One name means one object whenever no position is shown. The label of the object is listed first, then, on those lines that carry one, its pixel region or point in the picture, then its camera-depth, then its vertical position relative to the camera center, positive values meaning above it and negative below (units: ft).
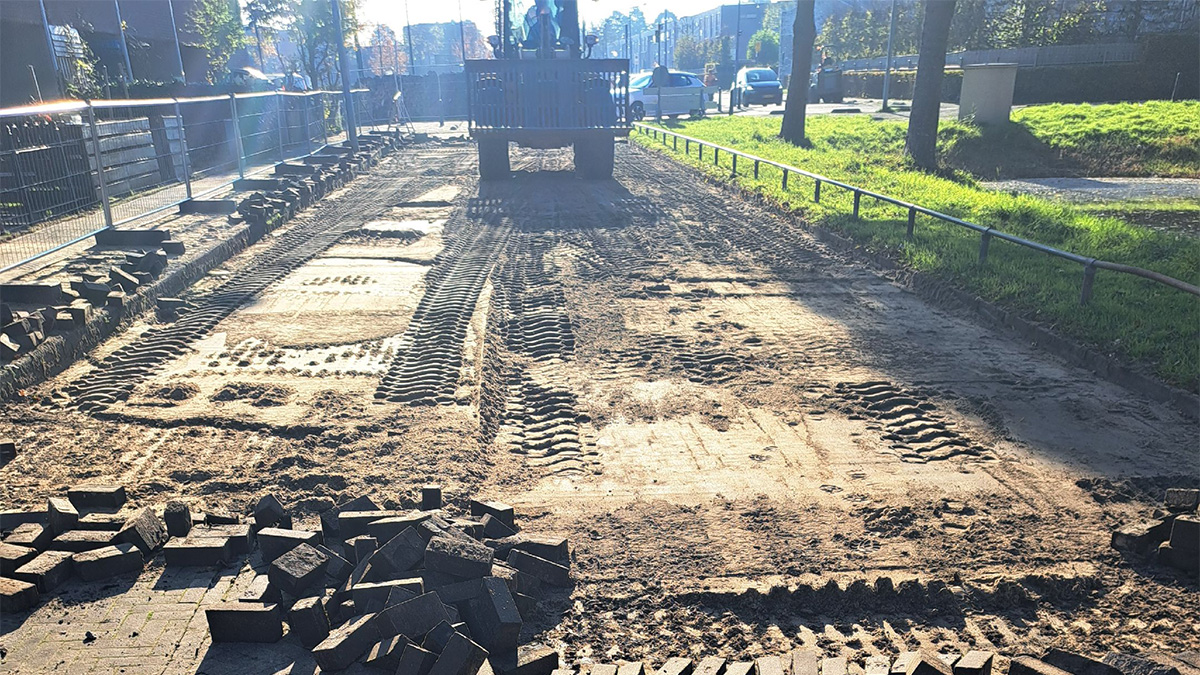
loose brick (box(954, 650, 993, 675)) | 10.62 -7.42
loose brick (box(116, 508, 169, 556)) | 13.80 -7.28
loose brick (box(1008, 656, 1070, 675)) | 10.65 -7.50
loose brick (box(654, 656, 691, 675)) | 10.98 -7.63
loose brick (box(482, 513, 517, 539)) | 13.99 -7.38
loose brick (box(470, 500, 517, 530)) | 14.30 -7.25
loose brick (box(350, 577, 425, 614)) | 11.97 -7.21
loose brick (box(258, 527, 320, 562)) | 13.52 -7.26
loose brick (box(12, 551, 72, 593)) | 12.90 -7.35
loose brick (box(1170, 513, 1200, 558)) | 13.09 -7.23
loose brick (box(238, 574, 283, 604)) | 12.28 -7.39
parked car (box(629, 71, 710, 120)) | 119.55 -2.74
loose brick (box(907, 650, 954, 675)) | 10.64 -7.45
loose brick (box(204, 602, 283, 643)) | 11.73 -7.42
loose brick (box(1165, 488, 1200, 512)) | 14.32 -7.27
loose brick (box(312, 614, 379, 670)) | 11.07 -7.37
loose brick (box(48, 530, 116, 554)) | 13.82 -7.37
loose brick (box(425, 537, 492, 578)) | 12.47 -7.01
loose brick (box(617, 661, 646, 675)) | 10.93 -7.60
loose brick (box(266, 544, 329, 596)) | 12.49 -7.18
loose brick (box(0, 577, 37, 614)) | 12.35 -7.40
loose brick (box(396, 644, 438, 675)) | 10.77 -7.34
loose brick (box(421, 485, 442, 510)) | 14.83 -7.25
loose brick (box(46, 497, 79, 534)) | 14.23 -7.18
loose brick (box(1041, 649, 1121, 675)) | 10.86 -7.63
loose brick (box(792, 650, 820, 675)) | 10.85 -7.57
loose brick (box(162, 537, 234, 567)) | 13.62 -7.48
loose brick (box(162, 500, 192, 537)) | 14.10 -7.18
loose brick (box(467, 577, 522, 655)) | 11.38 -7.27
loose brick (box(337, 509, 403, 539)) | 13.93 -7.19
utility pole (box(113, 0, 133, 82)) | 79.56 +2.09
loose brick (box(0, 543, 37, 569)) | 13.01 -7.25
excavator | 53.16 -1.47
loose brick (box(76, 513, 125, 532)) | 14.29 -7.32
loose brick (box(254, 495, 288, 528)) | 14.39 -7.24
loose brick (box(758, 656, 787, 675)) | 10.77 -7.51
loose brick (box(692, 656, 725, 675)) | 10.91 -7.60
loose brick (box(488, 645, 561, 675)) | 11.07 -7.65
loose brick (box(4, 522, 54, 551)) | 13.71 -7.25
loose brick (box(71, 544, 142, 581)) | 13.29 -7.45
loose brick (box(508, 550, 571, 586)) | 13.12 -7.51
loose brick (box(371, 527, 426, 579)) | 12.66 -7.06
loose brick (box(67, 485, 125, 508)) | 15.16 -7.29
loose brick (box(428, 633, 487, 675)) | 10.65 -7.24
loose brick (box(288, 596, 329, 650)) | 11.72 -7.43
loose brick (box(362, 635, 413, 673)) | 11.10 -7.48
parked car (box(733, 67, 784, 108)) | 133.59 -2.23
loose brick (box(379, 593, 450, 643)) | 11.40 -7.21
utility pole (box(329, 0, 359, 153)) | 69.31 -0.75
